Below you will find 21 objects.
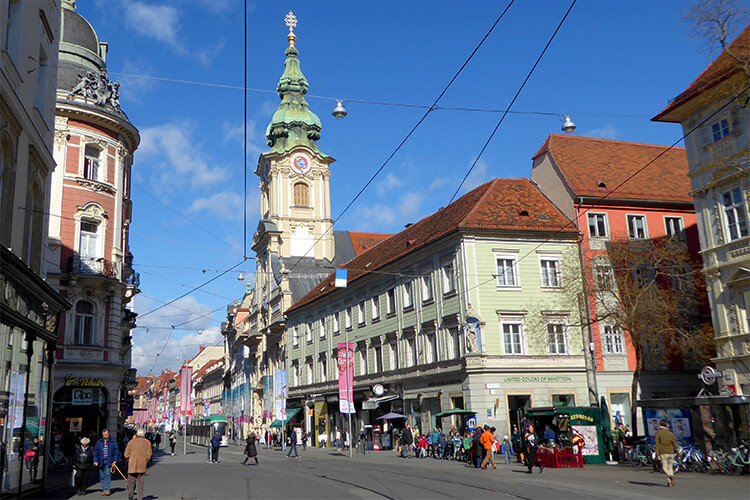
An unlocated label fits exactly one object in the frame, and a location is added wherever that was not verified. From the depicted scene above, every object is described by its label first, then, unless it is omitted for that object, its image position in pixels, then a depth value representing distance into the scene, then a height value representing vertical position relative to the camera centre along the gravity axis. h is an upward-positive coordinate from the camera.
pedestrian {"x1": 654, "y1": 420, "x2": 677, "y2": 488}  18.06 -1.11
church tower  73.44 +23.68
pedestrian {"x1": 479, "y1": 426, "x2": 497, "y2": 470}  24.78 -0.99
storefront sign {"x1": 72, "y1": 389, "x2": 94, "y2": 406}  32.66 +1.55
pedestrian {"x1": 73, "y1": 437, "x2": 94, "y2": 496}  18.59 -0.85
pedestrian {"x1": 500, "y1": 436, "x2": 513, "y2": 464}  29.16 -1.46
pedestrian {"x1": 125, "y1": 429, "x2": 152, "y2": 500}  15.00 -0.60
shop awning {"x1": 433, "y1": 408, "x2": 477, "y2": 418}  33.50 +0.11
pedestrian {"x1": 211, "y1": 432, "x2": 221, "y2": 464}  32.28 -0.89
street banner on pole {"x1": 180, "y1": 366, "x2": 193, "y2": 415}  38.11 +2.27
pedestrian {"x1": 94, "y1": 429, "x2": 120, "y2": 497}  17.77 -0.66
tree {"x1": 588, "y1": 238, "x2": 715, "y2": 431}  29.70 +4.84
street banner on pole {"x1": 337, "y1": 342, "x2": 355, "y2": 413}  37.47 +2.27
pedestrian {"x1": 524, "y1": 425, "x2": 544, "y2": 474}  22.69 -1.13
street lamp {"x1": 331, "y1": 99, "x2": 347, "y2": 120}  20.09 +8.44
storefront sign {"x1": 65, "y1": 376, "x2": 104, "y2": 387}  32.06 +2.20
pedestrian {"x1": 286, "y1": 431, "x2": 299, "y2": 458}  37.88 -1.07
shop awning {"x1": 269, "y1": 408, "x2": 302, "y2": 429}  56.53 +0.50
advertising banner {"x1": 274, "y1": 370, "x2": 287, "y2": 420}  50.44 +2.14
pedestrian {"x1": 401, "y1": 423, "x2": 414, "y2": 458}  34.31 -1.17
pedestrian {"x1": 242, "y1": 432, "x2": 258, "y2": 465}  29.84 -0.98
